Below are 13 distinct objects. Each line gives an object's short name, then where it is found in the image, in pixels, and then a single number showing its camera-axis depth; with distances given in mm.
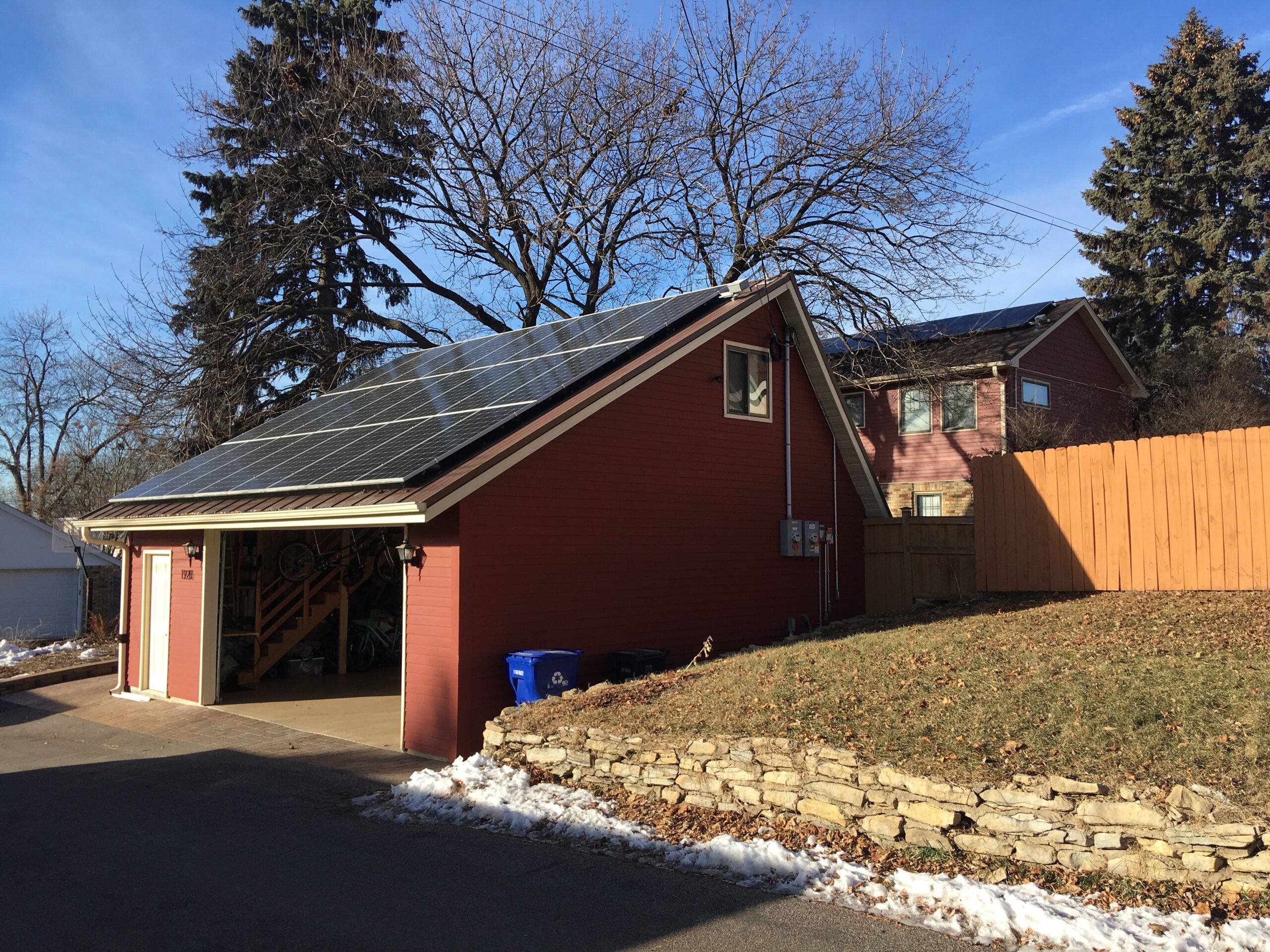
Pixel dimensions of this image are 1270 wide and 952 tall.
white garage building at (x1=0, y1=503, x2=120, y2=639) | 24344
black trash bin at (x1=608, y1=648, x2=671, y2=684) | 11492
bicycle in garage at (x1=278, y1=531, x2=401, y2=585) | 15891
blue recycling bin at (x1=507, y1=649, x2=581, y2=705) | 10234
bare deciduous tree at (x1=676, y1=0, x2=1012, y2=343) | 22641
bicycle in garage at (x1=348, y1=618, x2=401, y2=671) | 17203
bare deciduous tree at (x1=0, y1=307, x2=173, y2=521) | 42500
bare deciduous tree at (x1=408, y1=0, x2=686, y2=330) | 23406
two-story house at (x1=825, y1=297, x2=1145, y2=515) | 24609
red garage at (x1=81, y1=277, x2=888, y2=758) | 10719
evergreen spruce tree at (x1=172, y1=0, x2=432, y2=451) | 22125
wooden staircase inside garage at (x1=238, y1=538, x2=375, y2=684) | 15789
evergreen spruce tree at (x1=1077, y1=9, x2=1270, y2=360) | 31047
